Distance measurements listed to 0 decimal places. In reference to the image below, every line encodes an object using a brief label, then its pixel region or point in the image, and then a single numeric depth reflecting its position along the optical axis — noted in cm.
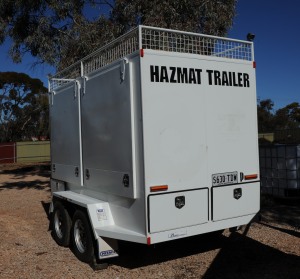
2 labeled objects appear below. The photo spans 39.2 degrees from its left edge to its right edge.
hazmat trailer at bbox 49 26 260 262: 512
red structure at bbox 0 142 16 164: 3331
